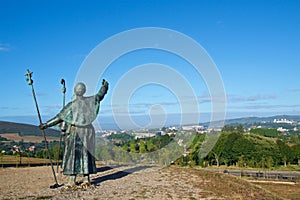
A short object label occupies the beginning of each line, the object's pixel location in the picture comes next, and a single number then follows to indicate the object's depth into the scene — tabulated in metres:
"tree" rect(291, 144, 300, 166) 58.25
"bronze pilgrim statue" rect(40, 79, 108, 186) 12.61
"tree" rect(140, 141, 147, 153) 37.72
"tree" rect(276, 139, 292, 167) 57.00
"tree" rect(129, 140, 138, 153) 37.32
